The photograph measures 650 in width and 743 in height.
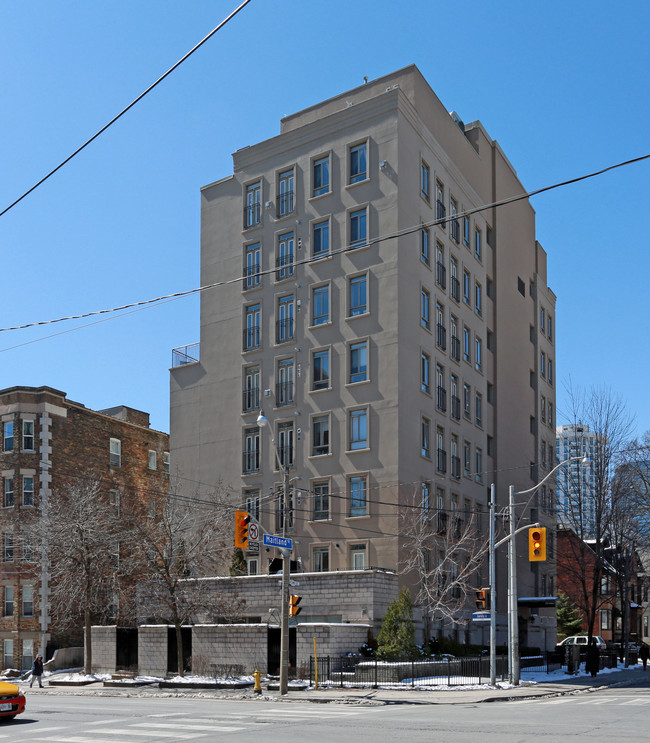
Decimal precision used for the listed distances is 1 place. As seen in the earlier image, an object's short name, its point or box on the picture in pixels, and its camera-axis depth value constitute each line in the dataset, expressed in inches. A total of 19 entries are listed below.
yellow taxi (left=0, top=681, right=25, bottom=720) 855.7
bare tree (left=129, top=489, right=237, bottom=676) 1659.7
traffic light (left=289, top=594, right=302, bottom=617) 1295.5
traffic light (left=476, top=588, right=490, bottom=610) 1413.6
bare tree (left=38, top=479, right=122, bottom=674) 1761.8
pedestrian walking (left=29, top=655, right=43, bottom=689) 1653.1
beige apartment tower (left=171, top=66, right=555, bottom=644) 1851.6
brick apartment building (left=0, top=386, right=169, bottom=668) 2006.6
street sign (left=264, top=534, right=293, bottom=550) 1259.8
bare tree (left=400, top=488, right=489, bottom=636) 1748.3
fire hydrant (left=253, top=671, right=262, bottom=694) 1305.4
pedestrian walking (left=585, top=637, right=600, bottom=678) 1788.9
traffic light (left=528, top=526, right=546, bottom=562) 1273.4
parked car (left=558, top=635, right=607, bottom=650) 2682.8
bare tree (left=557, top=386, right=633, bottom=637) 2164.1
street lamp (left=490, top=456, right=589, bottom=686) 1393.9
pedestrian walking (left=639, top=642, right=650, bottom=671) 1993.1
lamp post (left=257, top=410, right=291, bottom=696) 1289.4
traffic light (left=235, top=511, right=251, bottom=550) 1213.7
